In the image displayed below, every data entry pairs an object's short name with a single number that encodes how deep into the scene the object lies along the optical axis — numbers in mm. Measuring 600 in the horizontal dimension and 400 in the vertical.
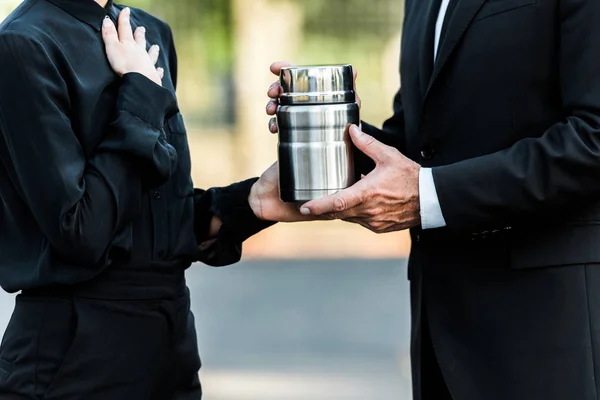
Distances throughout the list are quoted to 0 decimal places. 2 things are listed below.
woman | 3804
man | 3951
